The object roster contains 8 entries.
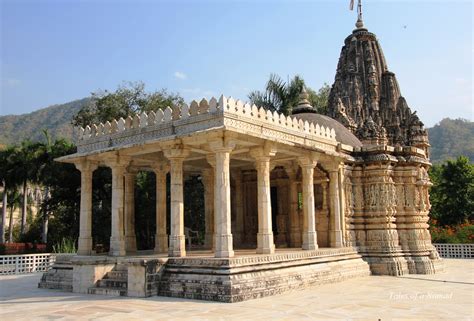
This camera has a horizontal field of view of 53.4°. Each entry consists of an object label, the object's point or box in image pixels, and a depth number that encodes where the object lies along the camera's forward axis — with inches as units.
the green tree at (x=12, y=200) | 1592.0
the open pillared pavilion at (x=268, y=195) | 460.4
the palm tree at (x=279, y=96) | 1400.1
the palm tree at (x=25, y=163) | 1177.4
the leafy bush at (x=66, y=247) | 895.4
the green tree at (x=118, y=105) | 1258.6
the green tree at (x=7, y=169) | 1278.3
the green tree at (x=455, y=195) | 1288.1
